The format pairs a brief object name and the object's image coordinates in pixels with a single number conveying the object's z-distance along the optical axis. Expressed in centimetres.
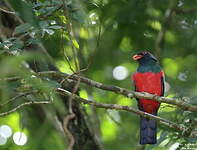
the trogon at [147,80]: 1206
